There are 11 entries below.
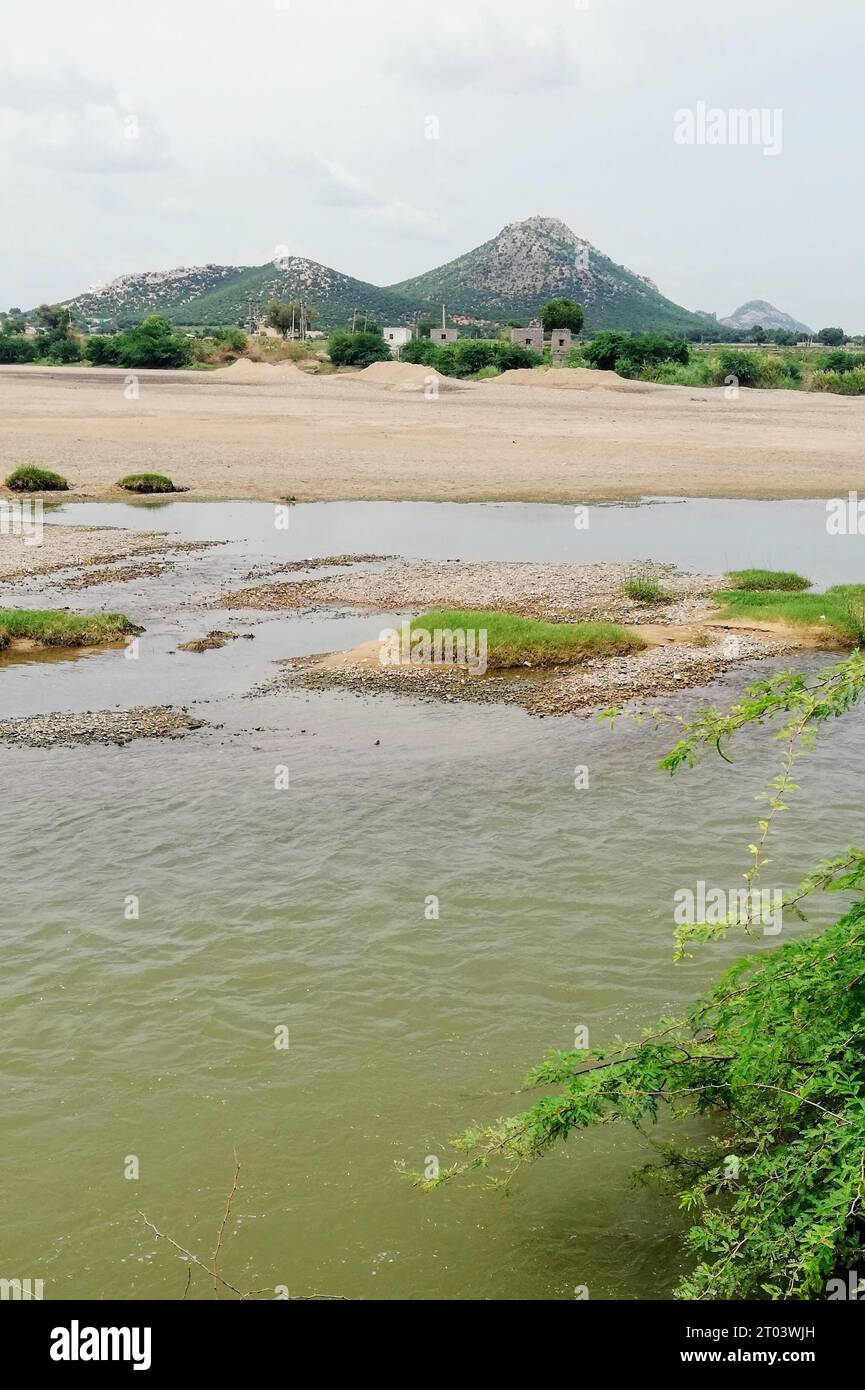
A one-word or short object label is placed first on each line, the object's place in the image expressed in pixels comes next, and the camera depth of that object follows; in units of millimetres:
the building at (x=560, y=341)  112850
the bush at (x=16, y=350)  108312
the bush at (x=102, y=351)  102062
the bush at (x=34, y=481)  43469
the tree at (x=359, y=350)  104062
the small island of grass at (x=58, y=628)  23406
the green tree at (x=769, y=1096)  5984
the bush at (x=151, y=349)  99312
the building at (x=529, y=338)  127306
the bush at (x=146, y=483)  44906
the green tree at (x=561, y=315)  130375
